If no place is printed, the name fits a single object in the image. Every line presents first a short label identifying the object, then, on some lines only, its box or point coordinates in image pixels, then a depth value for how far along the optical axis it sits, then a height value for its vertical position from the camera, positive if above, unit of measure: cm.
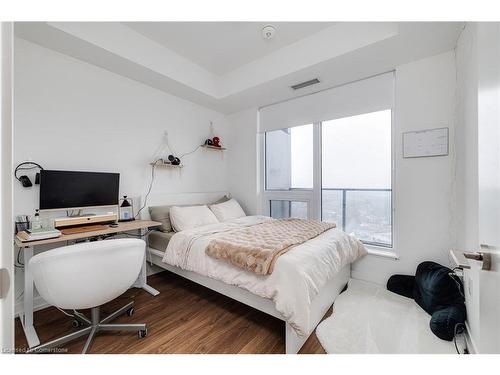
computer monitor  205 -3
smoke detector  232 +170
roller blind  259 +115
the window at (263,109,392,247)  270 +19
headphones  201 +13
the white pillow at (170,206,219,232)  264 -39
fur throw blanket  164 -48
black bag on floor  163 -94
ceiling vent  277 +137
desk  162 -76
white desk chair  129 -55
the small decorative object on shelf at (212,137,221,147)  369 +78
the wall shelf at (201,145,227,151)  365 +68
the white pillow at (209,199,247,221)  321 -36
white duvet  146 -66
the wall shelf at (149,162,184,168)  299 +31
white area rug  155 -112
